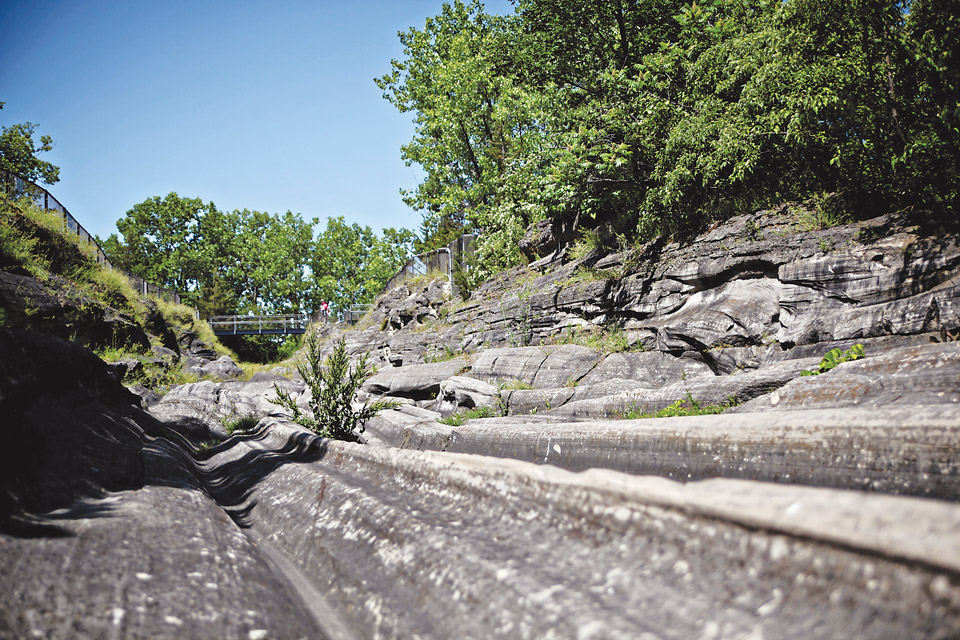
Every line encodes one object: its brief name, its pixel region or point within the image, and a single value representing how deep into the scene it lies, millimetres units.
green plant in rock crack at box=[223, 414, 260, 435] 8688
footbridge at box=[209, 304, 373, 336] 36688
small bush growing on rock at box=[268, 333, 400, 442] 5914
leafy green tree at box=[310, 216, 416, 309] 49094
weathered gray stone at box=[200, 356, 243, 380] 17484
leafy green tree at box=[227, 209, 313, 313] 49219
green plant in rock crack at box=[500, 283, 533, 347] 11977
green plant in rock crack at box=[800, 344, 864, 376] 4676
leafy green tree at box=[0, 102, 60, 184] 30344
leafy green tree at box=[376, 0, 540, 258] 18484
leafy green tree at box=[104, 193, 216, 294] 46969
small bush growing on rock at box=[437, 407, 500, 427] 7781
